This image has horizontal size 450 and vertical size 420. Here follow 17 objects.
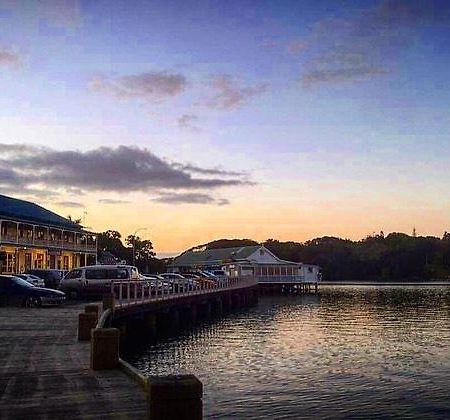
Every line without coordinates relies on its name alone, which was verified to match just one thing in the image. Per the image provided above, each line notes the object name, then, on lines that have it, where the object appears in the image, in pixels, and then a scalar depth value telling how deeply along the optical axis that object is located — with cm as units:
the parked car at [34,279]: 4462
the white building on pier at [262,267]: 10112
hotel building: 6675
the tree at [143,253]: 12925
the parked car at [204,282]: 5470
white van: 4262
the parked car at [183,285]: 4525
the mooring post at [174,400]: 863
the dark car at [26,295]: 3378
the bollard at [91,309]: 2123
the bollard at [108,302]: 2664
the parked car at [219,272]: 9032
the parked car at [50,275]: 4988
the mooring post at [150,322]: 3791
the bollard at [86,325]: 1962
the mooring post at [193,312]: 4928
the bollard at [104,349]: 1454
